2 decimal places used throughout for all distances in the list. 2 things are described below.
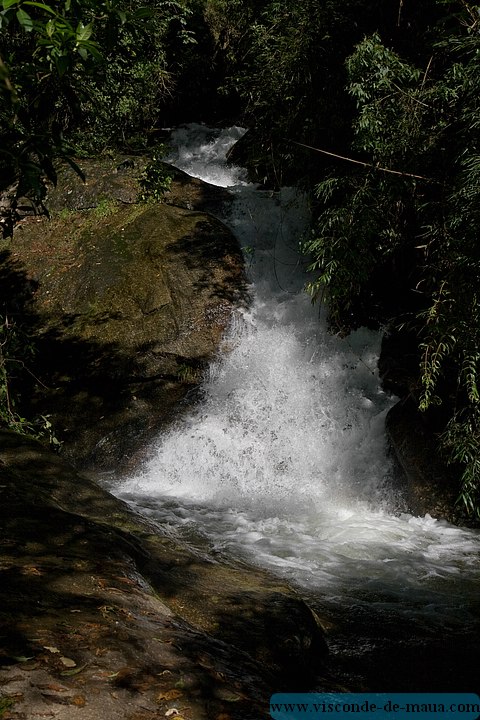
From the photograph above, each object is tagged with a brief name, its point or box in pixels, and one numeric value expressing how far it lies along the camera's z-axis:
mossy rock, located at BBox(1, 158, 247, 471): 9.77
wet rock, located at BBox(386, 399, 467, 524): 7.29
